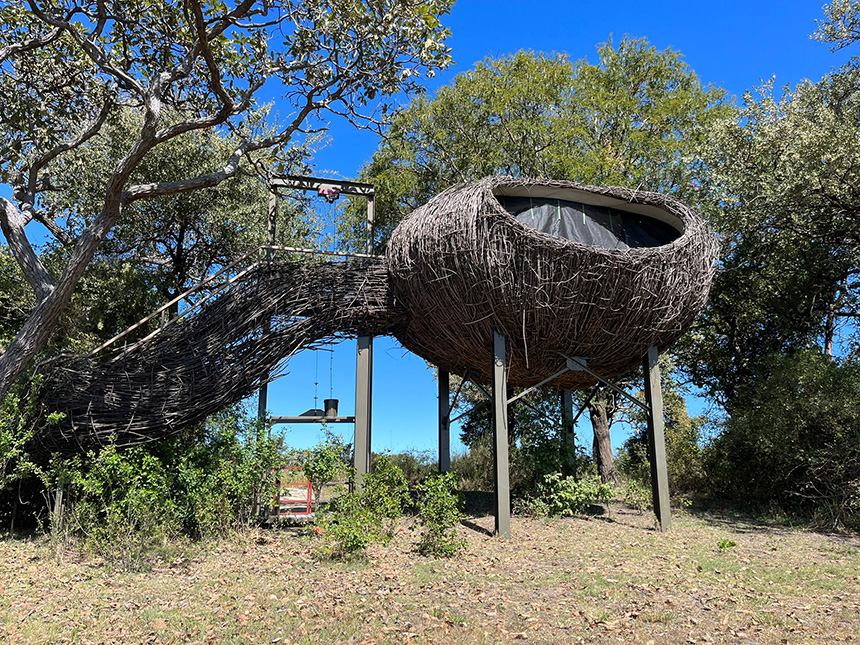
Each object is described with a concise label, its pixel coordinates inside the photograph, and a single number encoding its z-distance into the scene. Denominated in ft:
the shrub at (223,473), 27.07
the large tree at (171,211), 44.52
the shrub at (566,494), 33.50
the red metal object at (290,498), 29.86
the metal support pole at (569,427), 36.01
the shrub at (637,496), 35.19
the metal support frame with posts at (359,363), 31.81
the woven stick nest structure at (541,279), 27.58
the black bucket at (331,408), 33.30
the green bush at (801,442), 31.89
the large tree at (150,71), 26.43
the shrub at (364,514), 23.68
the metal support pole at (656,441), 30.60
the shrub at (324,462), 28.12
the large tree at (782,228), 38.45
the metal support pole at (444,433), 39.04
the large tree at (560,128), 51.39
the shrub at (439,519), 24.57
